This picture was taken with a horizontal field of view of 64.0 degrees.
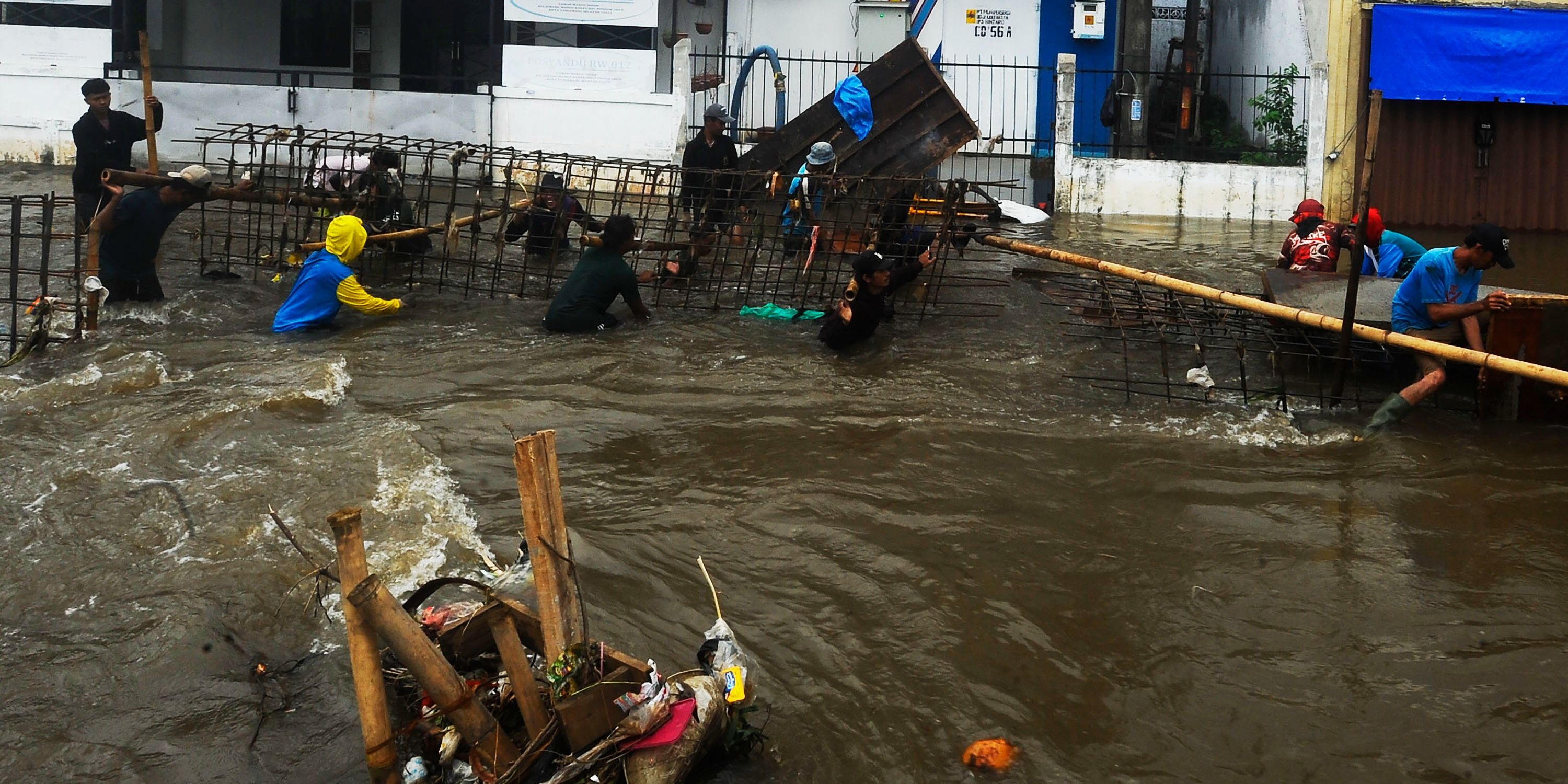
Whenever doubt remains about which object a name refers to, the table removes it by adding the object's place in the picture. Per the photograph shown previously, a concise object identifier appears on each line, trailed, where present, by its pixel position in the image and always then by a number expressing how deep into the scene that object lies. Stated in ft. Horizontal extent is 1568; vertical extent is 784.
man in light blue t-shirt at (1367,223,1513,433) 23.98
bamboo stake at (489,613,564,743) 12.12
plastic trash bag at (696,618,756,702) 13.01
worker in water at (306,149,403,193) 33.86
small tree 54.49
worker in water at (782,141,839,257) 33.09
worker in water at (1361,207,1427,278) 30.53
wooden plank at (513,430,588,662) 12.04
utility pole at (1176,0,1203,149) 56.24
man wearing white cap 31.04
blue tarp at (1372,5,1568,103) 52.13
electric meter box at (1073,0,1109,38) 61.26
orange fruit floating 13.73
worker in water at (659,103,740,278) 33.30
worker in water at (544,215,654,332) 31.58
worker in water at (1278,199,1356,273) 31.55
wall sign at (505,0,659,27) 54.65
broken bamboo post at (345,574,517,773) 11.26
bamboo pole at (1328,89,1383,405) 22.18
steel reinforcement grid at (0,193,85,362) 27.48
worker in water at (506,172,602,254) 33.68
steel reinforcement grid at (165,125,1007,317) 32.91
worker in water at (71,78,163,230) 35.22
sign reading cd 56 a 62.39
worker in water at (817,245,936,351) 29.50
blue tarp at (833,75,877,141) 39.29
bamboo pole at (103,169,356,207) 29.22
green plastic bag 33.55
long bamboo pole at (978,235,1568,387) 22.12
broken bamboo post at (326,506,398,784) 11.10
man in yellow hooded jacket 31.07
